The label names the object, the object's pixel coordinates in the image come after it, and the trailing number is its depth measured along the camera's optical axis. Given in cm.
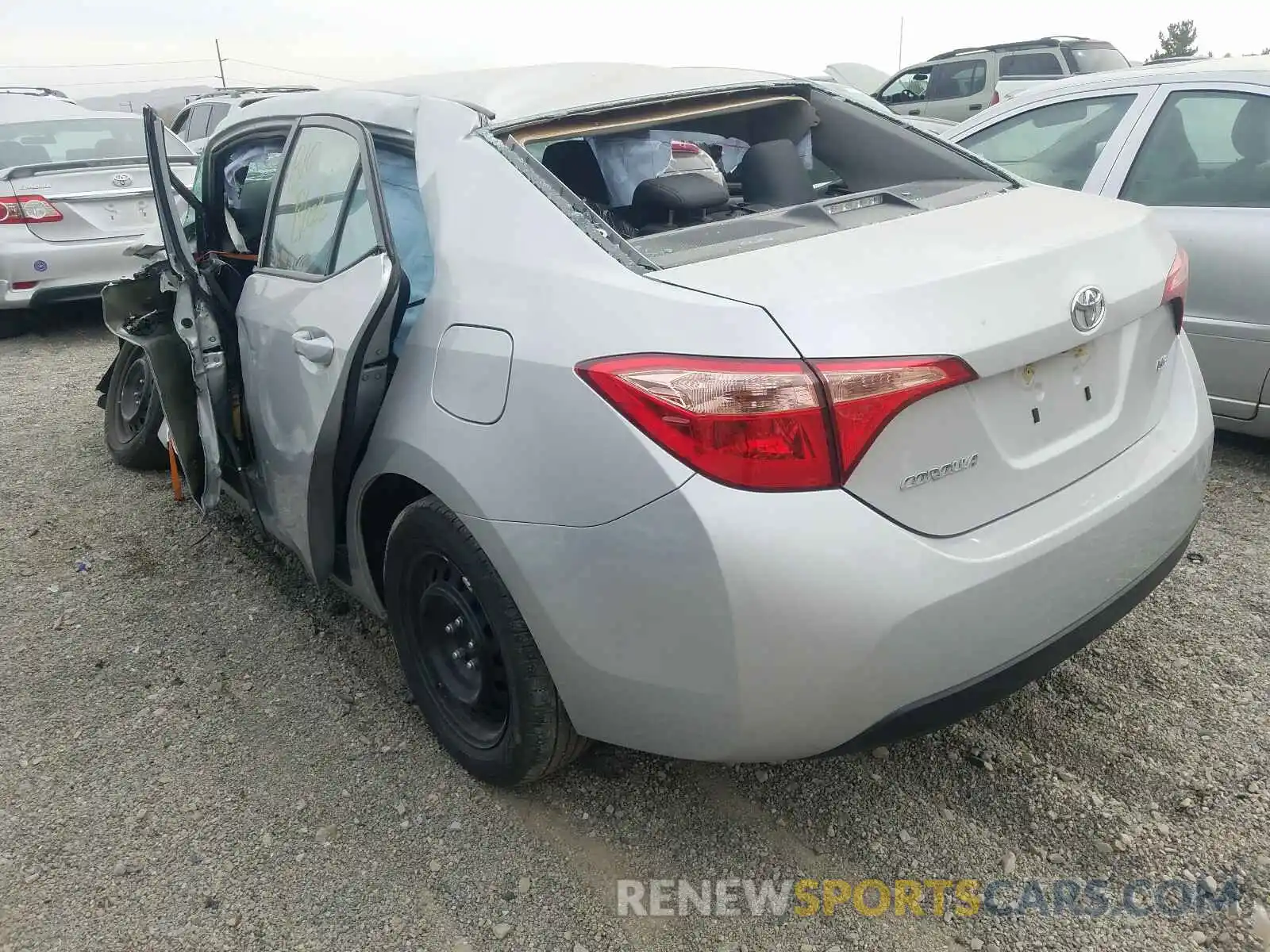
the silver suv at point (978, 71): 1414
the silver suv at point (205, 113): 1316
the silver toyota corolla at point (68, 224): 670
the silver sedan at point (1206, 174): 362
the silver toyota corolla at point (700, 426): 168
